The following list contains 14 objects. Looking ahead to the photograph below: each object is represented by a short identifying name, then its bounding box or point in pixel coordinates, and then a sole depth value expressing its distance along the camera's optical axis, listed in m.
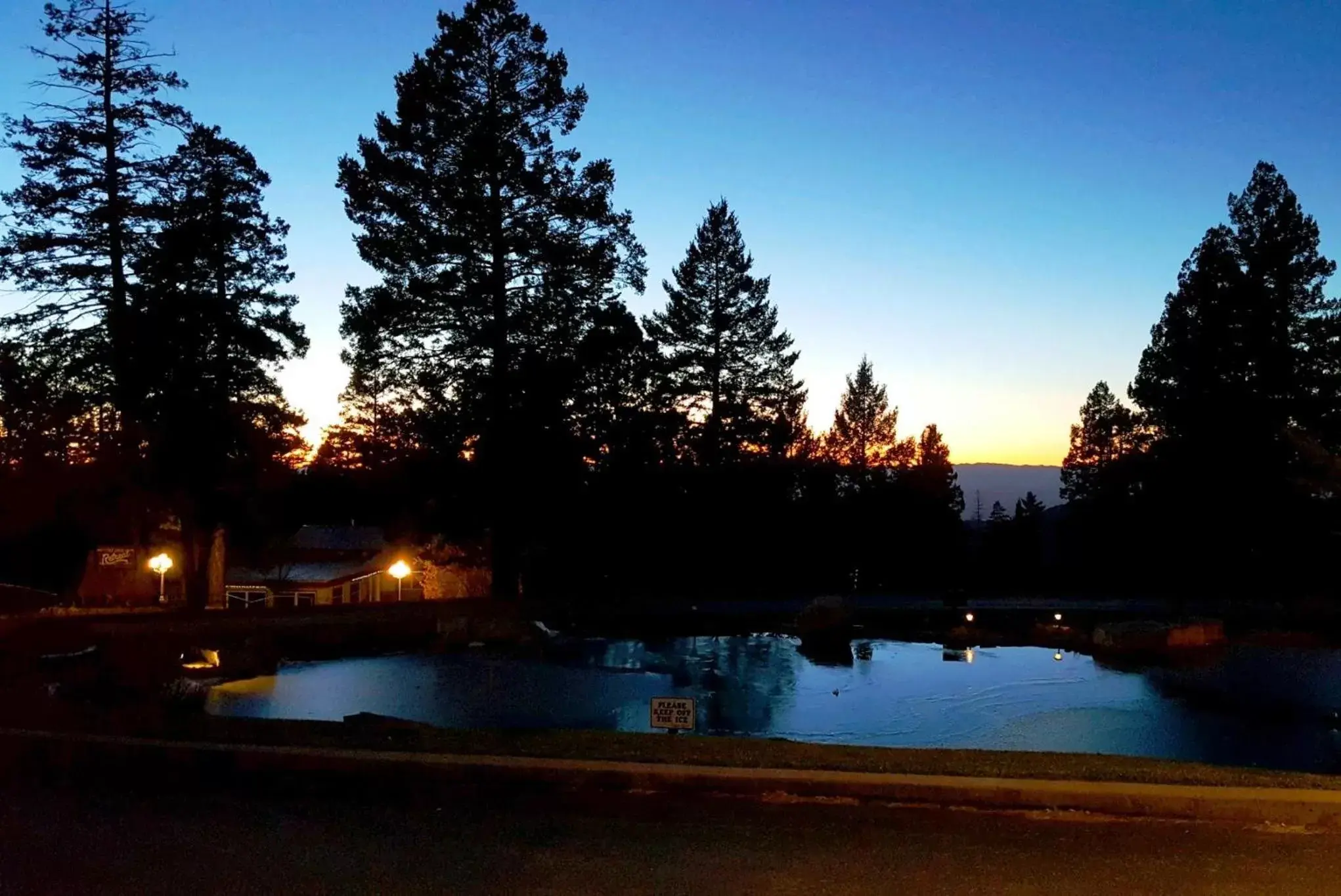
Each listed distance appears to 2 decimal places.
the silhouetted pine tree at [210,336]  31.52
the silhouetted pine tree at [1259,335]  45.06
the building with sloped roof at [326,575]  45.56
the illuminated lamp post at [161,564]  34.41
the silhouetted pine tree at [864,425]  70.56
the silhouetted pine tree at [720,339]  57.00
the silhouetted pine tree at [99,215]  30.11
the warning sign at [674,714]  11.10
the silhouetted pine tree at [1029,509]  64.38
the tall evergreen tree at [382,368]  34.34
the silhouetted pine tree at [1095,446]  60.59
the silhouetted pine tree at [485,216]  33.53
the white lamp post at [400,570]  34.94
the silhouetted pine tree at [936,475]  63.19
